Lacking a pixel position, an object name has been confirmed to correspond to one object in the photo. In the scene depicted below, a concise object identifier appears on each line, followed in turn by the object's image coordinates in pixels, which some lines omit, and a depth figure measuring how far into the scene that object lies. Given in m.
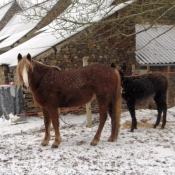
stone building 10.24
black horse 6.35
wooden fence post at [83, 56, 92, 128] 7.23
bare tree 6.80
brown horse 4.88
